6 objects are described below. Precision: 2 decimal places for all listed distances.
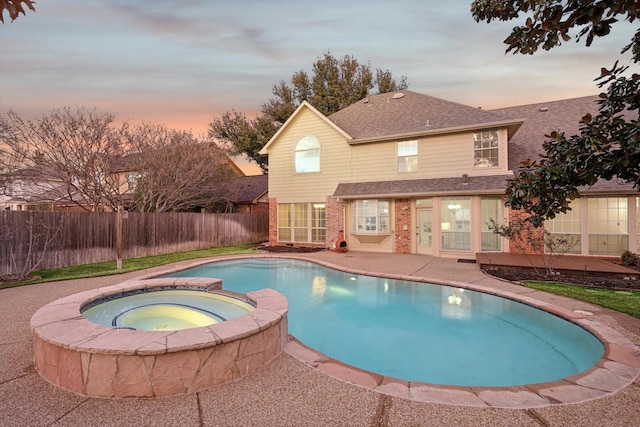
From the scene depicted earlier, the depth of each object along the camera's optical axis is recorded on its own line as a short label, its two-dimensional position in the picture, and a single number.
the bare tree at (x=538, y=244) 9.55
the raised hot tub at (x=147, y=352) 3.18
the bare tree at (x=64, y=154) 12.89
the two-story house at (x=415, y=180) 12.06
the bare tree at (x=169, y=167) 16.30
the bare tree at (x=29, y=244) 9.42
